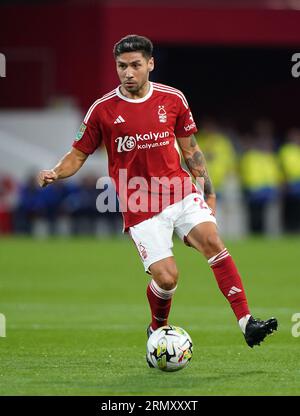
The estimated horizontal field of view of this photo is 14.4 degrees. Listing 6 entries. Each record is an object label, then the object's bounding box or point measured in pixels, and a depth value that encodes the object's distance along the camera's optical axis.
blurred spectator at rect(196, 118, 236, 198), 25.41
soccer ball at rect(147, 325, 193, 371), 8.44
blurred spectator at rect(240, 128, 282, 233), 25.64
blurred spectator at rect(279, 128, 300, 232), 25.81
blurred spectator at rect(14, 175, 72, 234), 25.06
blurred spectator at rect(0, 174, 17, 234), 25.20
